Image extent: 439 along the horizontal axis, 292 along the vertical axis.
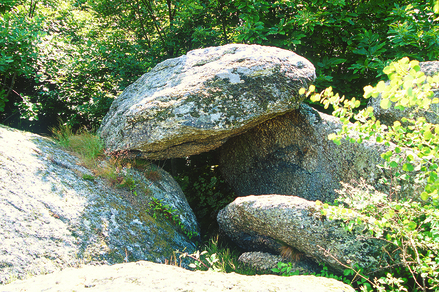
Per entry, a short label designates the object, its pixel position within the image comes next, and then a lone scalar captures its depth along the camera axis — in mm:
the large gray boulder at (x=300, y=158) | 4543
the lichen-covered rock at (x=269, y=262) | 3646
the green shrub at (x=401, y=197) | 1682
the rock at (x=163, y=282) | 1923
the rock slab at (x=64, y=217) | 3240
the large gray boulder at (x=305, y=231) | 3338
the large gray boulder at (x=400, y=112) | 4422
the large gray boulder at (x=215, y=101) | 4504
